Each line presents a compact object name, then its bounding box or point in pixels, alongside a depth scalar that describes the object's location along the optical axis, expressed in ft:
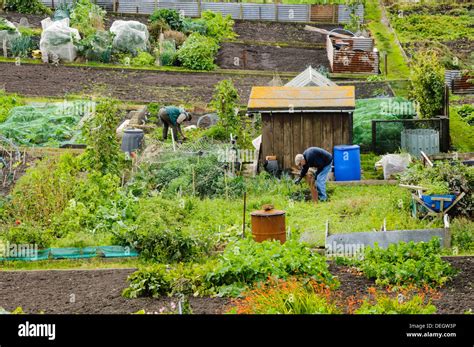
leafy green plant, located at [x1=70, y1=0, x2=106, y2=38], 123.44
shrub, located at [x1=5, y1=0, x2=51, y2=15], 137.39
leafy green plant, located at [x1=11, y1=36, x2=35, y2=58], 119.24
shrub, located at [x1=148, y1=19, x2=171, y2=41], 128.67
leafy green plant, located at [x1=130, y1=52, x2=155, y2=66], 118.62
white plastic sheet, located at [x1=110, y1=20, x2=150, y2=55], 121.29
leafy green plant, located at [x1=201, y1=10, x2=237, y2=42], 131.75
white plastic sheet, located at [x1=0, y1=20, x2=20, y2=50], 120.26
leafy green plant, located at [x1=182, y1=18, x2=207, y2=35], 130.15
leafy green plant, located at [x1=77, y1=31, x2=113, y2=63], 118.73
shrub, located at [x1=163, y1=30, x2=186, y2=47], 126.10
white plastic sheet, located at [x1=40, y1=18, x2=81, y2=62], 117.29
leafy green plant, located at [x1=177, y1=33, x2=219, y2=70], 118.11
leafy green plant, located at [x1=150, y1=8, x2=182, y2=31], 131.03
